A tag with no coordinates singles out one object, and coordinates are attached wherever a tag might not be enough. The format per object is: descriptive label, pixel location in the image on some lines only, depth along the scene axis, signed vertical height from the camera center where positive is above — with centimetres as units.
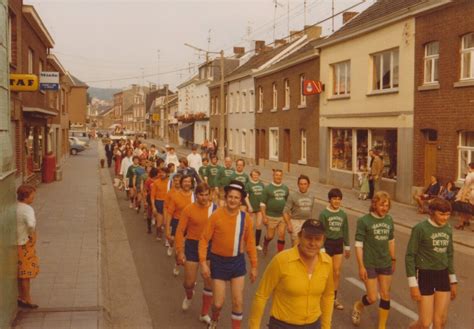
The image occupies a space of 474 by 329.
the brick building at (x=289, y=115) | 2833 +124
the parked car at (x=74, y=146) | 5478 -90
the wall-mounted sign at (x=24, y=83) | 1293 +124
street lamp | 3447 +134
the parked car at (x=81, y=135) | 6334 +22
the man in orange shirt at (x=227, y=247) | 633 -123
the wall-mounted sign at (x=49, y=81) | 2234 +222
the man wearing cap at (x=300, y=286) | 431 -114
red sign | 2648 +234
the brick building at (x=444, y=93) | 1666 +136
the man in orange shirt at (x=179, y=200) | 872 -98
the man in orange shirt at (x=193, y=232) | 714 -121
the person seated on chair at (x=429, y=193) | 1702 -168
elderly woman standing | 723 -136
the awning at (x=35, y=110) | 2061 +101
